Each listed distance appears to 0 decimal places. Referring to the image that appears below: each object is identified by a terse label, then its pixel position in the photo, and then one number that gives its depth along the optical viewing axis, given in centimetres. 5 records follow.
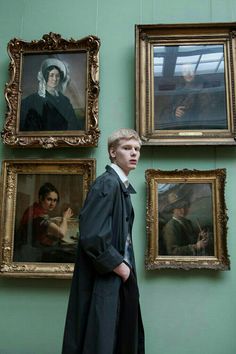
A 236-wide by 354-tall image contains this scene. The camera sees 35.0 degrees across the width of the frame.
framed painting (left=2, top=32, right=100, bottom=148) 319
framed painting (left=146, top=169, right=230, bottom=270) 300
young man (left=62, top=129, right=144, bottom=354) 193
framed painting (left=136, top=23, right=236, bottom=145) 311
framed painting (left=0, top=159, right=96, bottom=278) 310
